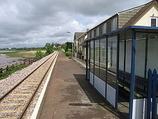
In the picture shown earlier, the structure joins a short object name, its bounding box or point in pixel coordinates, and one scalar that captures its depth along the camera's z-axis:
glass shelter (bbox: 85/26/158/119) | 4.55
